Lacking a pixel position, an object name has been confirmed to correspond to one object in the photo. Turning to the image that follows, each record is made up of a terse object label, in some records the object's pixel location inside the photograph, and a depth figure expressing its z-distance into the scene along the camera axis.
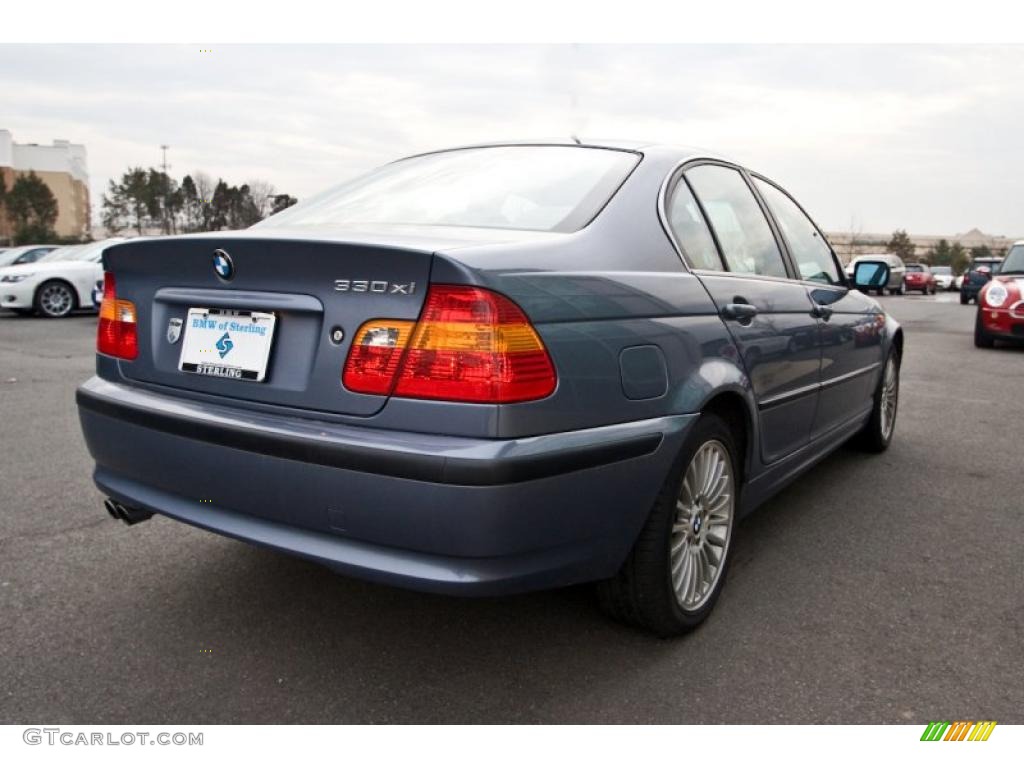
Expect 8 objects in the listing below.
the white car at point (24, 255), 19.20
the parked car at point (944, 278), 48.53
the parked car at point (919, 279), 38.09
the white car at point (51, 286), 14.01
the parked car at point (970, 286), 24.39
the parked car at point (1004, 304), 10.66
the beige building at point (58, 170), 90.69
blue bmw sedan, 1.92
